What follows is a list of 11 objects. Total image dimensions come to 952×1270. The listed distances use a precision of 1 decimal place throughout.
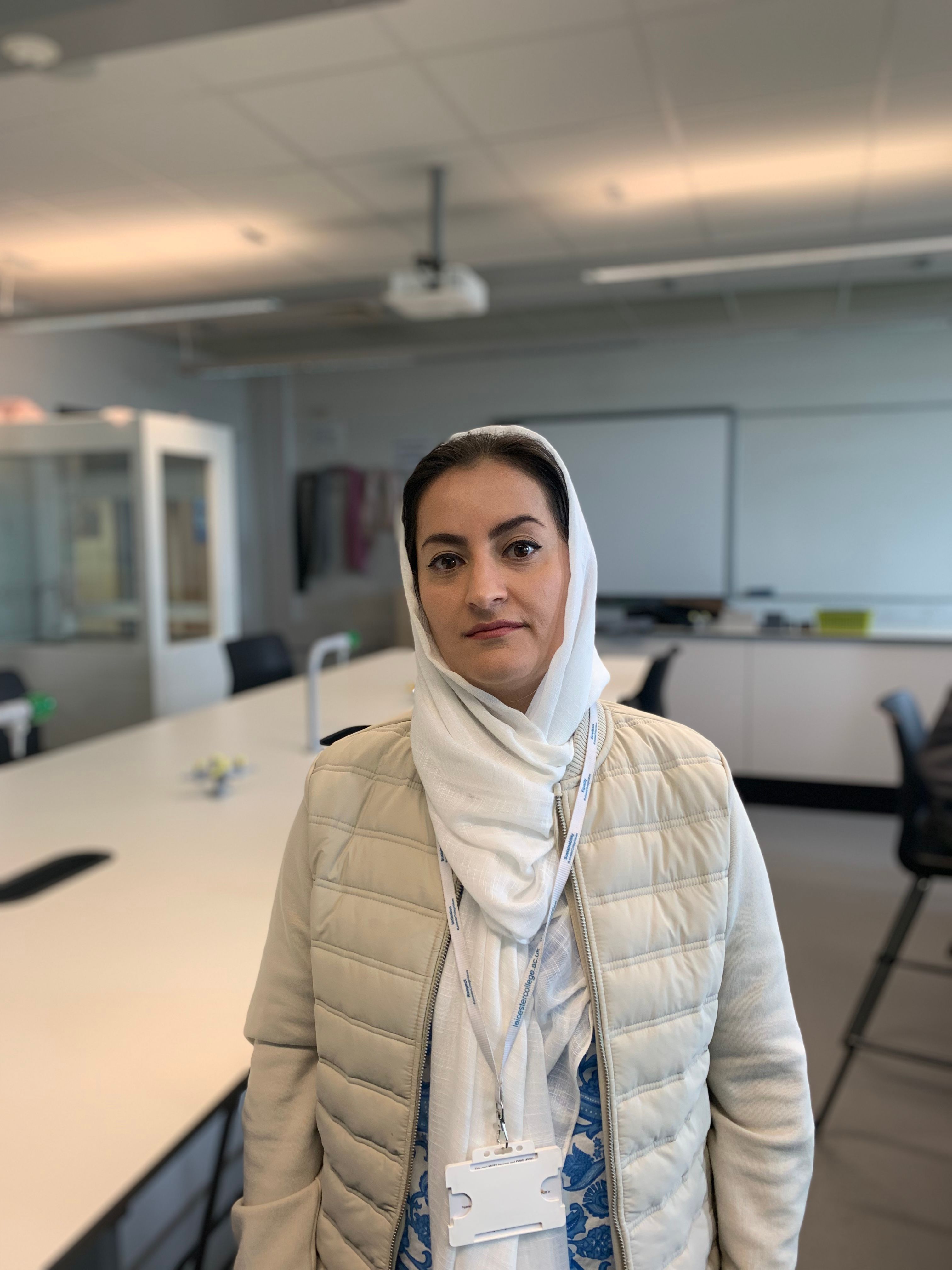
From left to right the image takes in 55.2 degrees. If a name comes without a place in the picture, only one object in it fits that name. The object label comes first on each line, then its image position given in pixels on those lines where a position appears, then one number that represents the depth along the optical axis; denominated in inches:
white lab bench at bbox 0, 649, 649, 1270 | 40.1
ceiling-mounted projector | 172.4
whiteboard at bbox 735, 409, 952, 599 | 252.8
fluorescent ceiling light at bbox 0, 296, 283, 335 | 192.5
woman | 34.2
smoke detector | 78.0
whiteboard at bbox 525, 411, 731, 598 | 274.1
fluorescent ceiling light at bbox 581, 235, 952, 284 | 160.6
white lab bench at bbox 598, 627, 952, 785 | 191.2
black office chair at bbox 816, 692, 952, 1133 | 89.8
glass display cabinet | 217.6
